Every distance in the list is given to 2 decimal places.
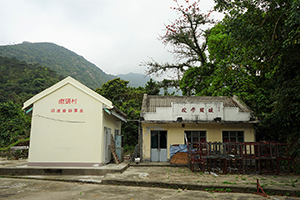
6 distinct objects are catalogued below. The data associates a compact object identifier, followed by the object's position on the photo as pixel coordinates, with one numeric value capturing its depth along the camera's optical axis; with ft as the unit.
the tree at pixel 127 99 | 65.92
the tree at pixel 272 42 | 28.12
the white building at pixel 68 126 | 36.42
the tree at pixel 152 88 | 91.20
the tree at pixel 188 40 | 66.76
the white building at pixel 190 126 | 45.75
